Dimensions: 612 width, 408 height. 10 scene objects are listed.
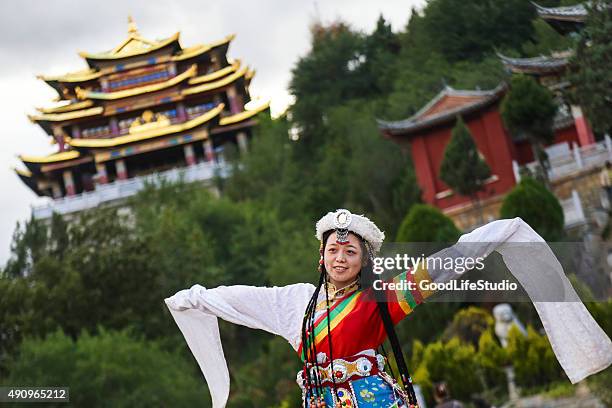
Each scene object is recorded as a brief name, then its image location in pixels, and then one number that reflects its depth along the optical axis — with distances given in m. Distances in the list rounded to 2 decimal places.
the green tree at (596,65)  12.62
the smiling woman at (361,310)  4.35
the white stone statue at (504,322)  15.38
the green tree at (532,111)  22.30
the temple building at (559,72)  21.31
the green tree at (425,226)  19.70
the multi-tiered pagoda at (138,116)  42.97
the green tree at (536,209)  19.19
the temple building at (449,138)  26.00
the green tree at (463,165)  23.00
